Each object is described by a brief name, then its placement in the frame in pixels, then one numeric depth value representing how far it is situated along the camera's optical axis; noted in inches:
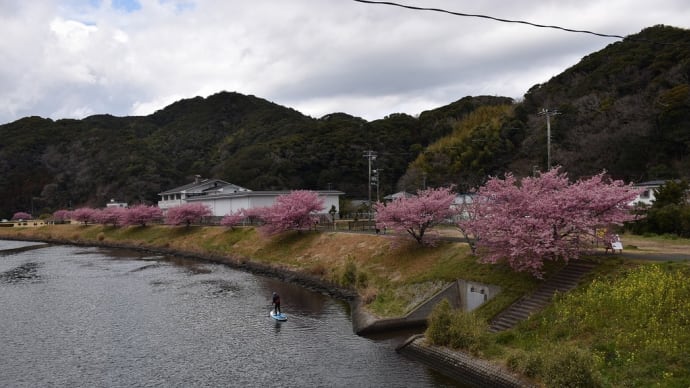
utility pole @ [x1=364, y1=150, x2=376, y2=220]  2297.0
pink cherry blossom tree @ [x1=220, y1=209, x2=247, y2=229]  2672.2
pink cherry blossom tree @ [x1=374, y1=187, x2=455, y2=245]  1477.6
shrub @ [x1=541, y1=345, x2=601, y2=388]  614.2
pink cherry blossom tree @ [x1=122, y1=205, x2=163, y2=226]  3540.8
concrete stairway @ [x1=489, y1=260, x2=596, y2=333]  931.5
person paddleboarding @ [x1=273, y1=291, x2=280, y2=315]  1224.9
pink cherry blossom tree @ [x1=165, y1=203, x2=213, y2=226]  3090.8
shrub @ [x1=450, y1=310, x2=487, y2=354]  828.7
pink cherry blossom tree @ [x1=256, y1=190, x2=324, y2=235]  2169.0
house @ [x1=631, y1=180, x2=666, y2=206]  2279.8
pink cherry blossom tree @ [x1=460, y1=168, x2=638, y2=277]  987.3
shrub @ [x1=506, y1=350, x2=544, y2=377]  689.0
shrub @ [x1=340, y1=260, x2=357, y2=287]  1503.4
